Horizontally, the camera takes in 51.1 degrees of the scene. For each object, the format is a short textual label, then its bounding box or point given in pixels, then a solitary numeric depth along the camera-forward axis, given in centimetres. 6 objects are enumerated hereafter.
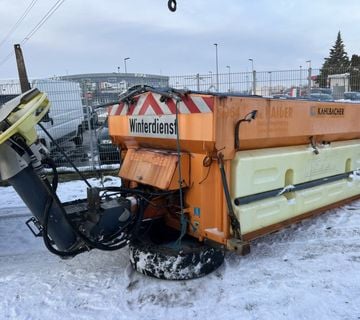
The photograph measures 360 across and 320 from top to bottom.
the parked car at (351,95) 1104
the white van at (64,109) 820
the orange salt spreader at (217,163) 308
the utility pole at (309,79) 1053
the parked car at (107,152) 822
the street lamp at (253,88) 1028
